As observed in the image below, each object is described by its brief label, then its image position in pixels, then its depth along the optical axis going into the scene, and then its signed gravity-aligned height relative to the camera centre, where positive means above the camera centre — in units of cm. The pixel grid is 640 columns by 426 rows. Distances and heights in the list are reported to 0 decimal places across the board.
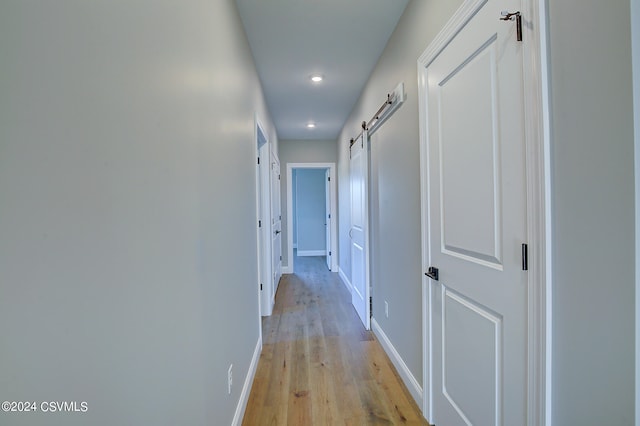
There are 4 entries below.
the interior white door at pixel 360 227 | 306 -27
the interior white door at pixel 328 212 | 578 -16
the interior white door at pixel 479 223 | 101 -9
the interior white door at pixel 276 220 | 417 -24
